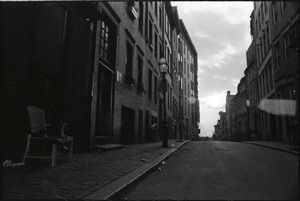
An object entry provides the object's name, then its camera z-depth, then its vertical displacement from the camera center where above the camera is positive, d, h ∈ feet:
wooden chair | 14.99 -0.08
